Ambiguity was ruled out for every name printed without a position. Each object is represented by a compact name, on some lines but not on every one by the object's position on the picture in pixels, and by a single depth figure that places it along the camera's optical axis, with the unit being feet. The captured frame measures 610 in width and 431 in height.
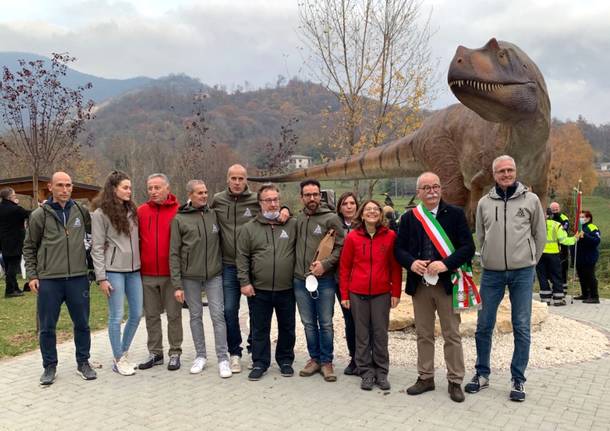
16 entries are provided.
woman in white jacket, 15.93
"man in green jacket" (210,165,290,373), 16.66
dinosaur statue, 15.74
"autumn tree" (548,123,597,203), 116.16
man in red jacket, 16.52
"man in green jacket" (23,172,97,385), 15.52
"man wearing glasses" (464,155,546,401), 13.78
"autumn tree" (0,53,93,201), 43.91
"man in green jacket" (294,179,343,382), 15.65
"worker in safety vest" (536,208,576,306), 29.53
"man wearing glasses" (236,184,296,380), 15.76
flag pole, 27.91
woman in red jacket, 14.75
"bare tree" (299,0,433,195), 43.93
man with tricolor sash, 13.79
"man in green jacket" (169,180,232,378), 16.19
